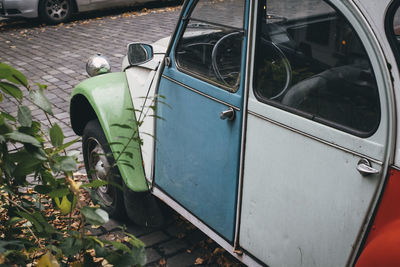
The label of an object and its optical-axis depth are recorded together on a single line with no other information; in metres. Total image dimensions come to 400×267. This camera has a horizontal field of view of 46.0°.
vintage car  1.80
